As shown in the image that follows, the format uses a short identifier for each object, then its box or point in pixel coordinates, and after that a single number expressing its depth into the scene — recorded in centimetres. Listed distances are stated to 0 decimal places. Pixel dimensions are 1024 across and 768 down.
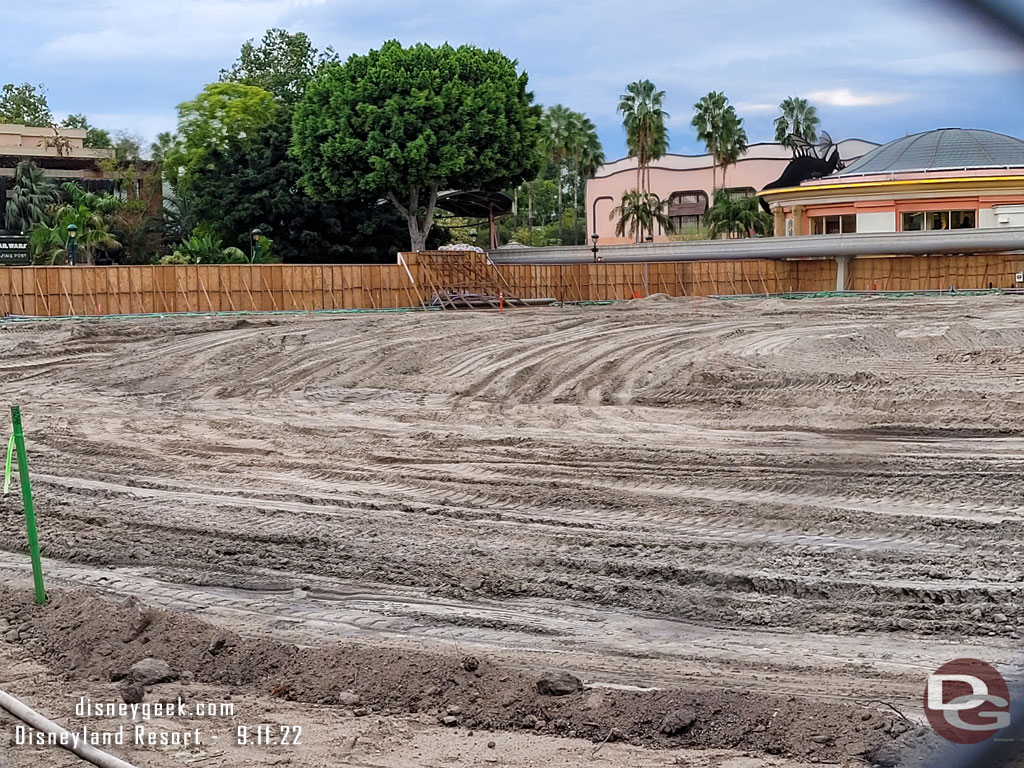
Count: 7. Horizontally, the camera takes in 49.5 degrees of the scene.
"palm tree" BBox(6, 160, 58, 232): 6253
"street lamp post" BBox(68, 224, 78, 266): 3741
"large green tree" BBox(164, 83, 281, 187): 5684
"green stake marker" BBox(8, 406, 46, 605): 736
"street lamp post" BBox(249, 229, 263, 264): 4591
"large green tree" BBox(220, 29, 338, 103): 7338
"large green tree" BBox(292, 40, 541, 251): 4606
